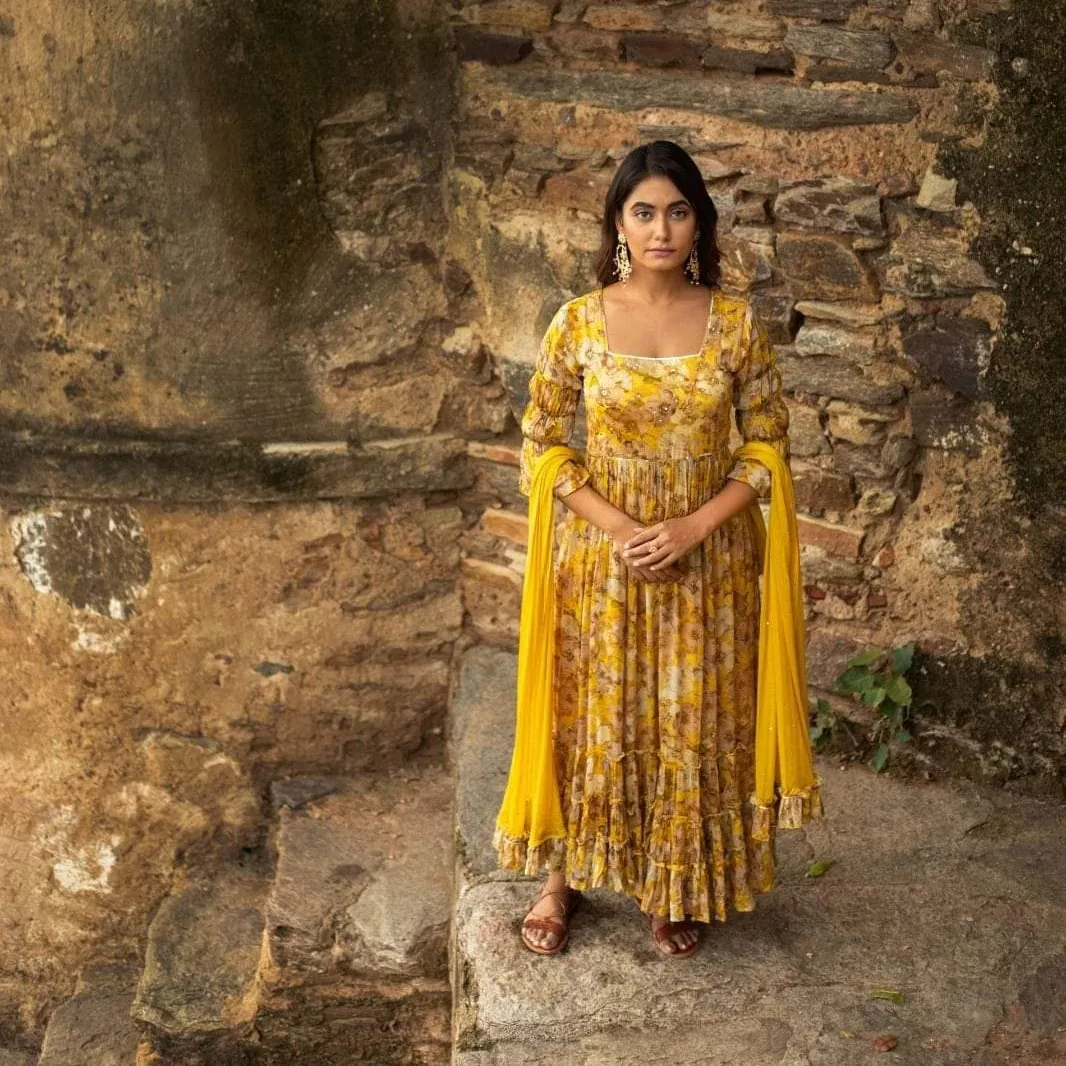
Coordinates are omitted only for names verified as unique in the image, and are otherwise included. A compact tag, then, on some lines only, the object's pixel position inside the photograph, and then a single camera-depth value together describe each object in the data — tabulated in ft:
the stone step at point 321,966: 13.93
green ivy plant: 13.97
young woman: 10.36
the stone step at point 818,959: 10.71
